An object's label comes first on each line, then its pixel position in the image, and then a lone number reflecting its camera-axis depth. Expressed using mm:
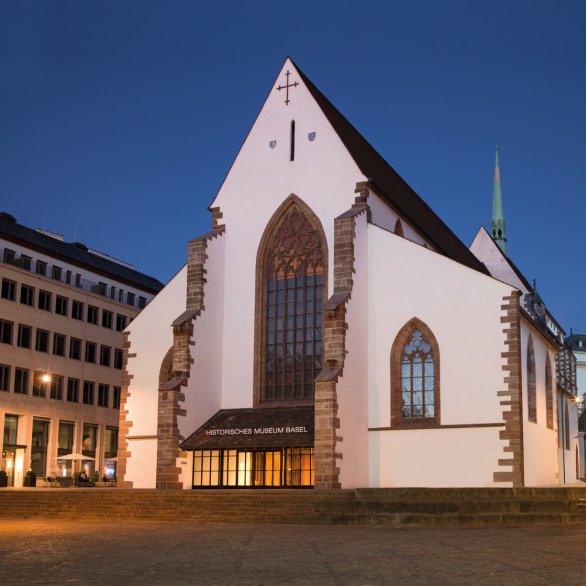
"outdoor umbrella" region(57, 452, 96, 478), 48725
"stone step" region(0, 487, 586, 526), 23891
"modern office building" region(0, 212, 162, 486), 55375
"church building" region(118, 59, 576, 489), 30703
